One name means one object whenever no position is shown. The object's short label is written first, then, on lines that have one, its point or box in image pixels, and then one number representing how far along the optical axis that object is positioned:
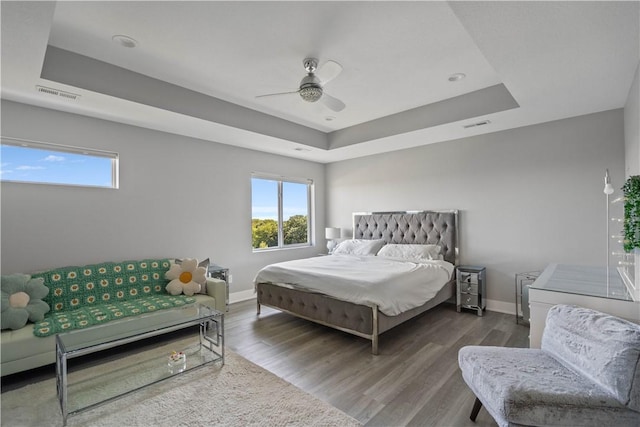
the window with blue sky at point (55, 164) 3.05
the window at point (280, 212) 5.33
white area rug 1.98
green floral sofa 2.45
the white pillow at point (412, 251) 4.43
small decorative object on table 2.54
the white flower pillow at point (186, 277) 3.62
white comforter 3.06
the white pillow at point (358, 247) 5.06
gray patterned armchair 1.38
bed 3.04
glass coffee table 2.19
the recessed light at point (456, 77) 3.14
